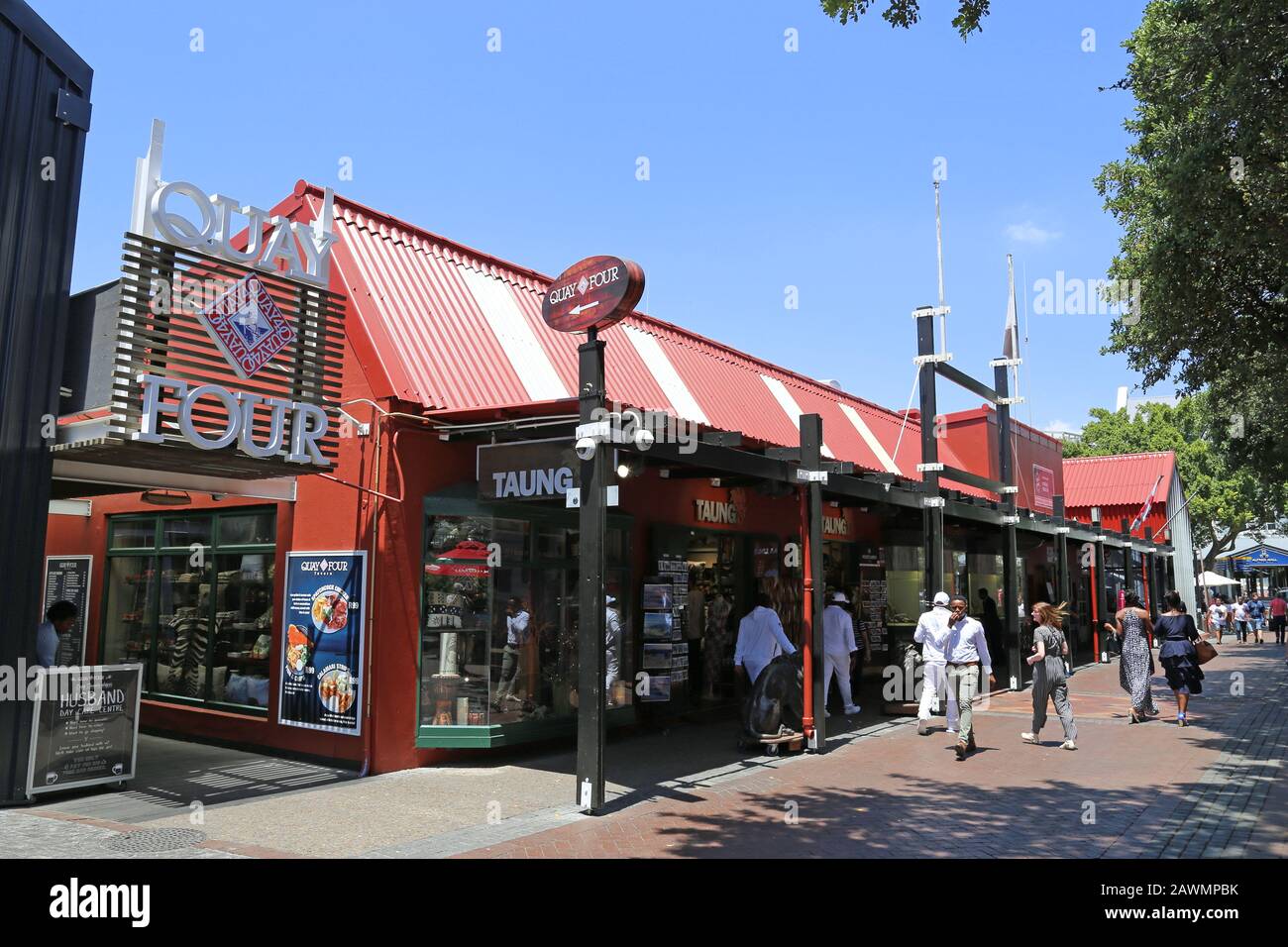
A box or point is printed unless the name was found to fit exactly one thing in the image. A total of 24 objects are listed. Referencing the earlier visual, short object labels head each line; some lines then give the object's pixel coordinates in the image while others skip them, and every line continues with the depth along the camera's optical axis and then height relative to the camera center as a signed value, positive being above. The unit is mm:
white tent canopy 44062 +1250
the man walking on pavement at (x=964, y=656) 10578 -641
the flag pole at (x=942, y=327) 15422 +4652
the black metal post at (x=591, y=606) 7930 -65
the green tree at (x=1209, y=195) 9227 +4718
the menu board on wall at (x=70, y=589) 13008 +44
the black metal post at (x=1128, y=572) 24203 +895
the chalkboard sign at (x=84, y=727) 8180 -1242
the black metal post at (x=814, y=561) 10844 +493
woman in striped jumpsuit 10883 -756
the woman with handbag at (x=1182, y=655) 12383 -659
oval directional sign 8000 +2756
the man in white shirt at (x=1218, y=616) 34741 -372
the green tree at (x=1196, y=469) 39531 +6646
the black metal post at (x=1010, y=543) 17359 +1185
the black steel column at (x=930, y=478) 14406 +2000
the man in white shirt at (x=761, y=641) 11219 -495
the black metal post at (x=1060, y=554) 20094 +1150
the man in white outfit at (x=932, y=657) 12188 -726
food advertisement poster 9617 -498
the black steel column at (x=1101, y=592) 23203 +318
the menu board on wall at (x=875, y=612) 17984 -196
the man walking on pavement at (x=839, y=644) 13266 -610
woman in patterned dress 12648 -732
